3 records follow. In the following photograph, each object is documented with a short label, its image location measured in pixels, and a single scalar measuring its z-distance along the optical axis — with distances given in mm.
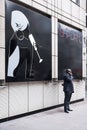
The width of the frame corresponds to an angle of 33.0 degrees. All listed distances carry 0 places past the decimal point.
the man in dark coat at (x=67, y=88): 6243
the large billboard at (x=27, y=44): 5221
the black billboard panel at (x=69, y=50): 7126
